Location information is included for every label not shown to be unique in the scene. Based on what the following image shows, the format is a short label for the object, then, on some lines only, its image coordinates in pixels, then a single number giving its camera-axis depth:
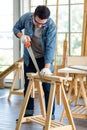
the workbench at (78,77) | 3.03
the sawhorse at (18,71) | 4.45
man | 2.74
